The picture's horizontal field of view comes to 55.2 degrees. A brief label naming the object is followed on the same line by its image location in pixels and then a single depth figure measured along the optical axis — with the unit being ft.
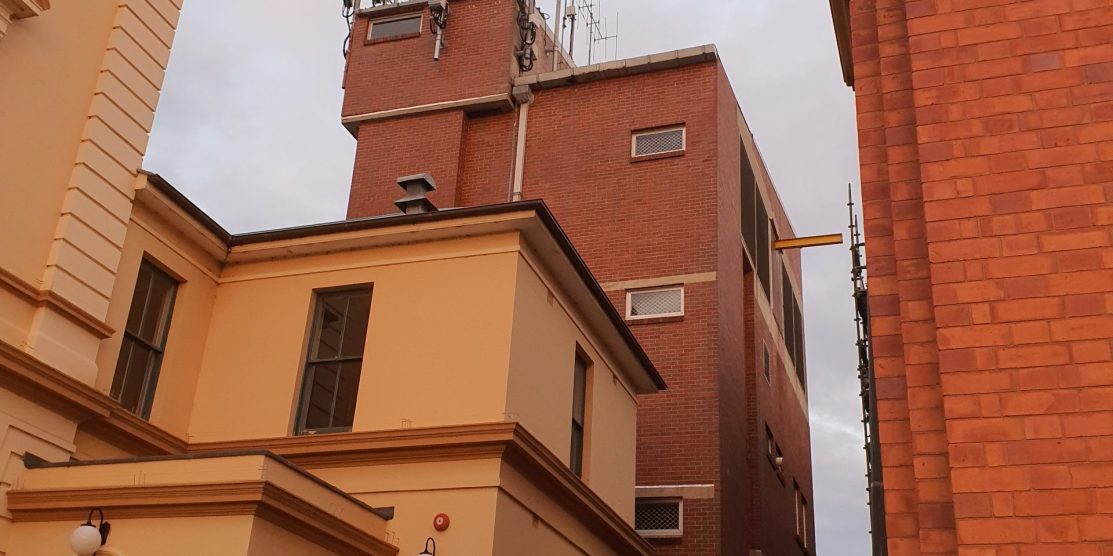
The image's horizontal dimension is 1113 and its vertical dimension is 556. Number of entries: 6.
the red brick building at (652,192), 68.95
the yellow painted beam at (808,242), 90.74
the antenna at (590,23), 104.37
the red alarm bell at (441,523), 41.06
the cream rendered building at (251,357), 35.78
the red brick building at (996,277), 18.92
